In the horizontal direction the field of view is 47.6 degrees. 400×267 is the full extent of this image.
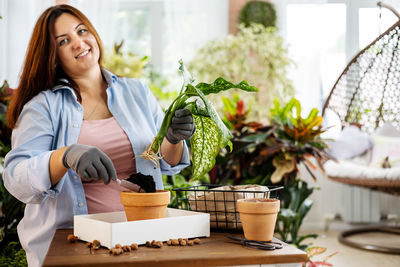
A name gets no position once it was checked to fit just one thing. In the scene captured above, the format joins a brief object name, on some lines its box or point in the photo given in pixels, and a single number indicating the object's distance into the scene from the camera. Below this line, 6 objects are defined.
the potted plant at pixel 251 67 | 3.70
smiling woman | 1.25
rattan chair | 2.47
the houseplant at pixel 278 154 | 2.16
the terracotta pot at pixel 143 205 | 0.97
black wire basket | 1.05
